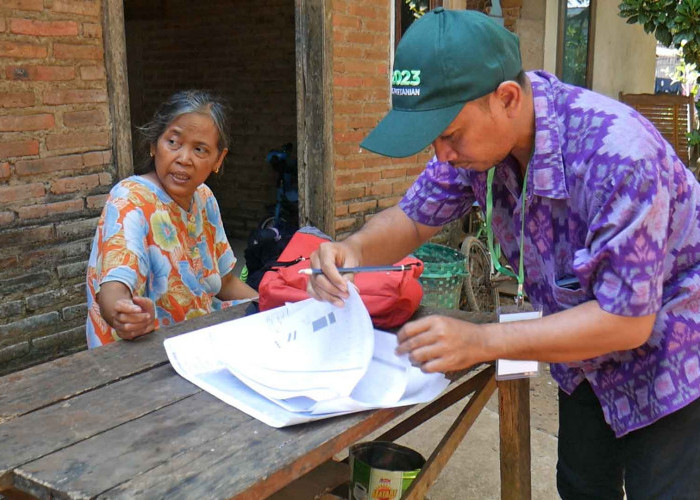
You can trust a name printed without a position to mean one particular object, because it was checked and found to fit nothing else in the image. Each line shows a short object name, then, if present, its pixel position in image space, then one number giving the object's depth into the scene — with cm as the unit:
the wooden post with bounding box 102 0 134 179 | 341
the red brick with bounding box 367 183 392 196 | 498
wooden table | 123
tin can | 225
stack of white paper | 151
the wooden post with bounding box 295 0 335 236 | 440
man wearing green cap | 139
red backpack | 197
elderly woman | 221
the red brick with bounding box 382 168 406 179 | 510
